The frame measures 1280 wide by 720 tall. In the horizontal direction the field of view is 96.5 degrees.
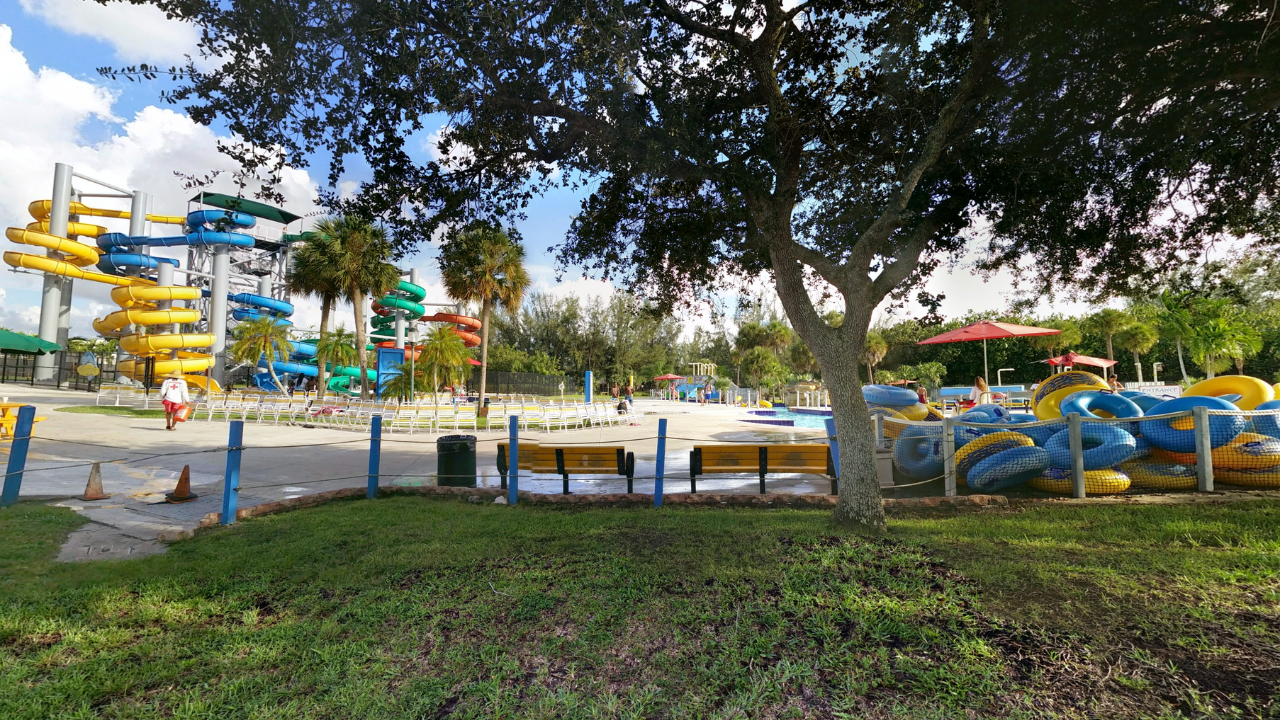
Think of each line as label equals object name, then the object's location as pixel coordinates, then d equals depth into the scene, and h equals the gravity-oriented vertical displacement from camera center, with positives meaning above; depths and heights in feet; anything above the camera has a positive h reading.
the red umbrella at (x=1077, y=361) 60.18 +4.83
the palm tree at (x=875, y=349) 112.37 +10.36
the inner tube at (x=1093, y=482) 22.24 -3.09
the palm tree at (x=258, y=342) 73.05 +6.38
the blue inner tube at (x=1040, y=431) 23.57 -1.21
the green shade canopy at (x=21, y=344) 66.08 +5.19
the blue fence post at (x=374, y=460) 23.77 -2.82
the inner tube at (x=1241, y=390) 27.12 +0.77
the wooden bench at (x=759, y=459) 24.39 -2.62
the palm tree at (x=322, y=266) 83.87 +19.23
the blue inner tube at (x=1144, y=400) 27.66 +0.20
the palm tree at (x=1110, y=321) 87.15 +12.59
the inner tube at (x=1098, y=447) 22.38 -1.73
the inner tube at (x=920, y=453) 25.43 -2.39
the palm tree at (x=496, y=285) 78.54 +15.39
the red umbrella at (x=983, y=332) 46.55 +5.77
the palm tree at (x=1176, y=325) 67.21 +9.98
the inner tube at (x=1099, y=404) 25.54 -0.04
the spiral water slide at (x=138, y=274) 84.12 +21.92
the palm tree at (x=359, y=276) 77.51 +16.26
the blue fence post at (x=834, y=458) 23.94 -2.48
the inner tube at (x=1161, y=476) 22.58 -2.86
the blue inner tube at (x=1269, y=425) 22.76 -0.77
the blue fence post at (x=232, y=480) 19.10 -2.97
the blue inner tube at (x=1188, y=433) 22.66 -1.14
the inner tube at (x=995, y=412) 29.37 -0.52
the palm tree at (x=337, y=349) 83.56 +6.45
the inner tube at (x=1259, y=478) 22.17 -2.80
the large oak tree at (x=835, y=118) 16.16 +9.03
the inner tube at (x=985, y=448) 23.43 -1.92
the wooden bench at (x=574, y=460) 24.64 -2.80
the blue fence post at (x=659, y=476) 21.63 -2.98
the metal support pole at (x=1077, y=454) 22.08 -1.98
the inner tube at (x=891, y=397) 34.45 +0.22
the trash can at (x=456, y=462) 26.20 -3.11
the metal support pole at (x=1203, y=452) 22.11 -1.85
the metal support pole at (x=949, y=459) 23.09 -2.34
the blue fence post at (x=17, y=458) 20.49 -2.56
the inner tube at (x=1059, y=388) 31.30 +0.83
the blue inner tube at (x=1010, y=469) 22.66 -2.67
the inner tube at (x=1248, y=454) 22.21 -1.88
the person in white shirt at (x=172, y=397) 48.37 -0.59
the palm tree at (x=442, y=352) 73.82 +5.42
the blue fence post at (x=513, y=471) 22.88 -3.06
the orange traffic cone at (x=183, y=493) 22.93 -4.14
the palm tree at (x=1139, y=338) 86.58 +10.17
